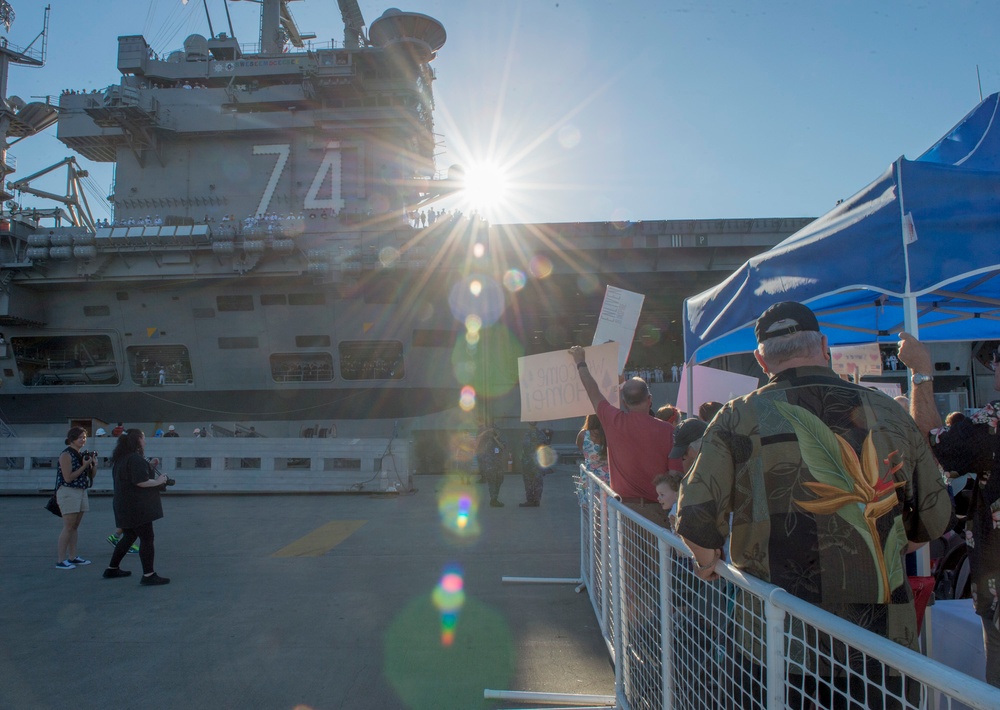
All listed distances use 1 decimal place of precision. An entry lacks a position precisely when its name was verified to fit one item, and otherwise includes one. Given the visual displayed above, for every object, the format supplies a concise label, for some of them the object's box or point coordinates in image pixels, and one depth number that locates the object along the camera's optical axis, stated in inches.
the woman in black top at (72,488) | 260.7
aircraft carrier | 726.5
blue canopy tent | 113.0
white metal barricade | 52.4
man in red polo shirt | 148.9
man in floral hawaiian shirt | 66.8
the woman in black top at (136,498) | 232.1
